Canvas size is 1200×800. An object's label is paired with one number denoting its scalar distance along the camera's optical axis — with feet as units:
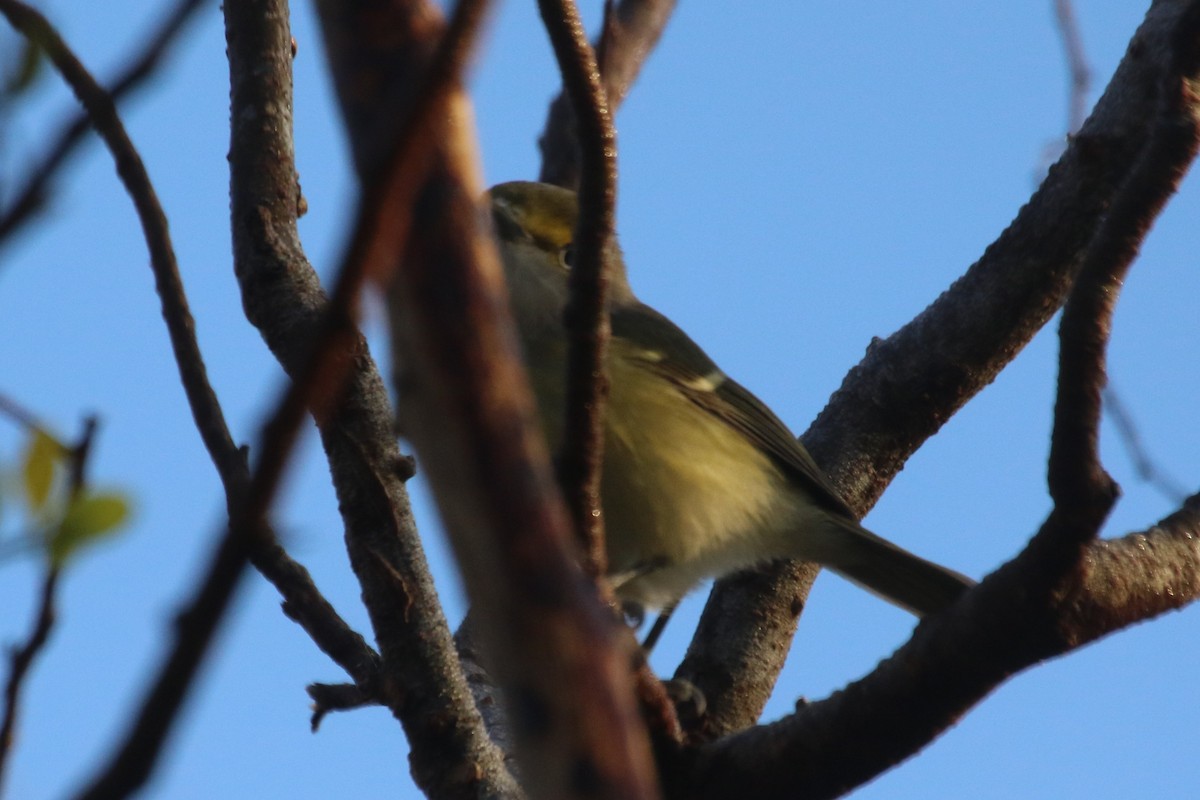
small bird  13.22
